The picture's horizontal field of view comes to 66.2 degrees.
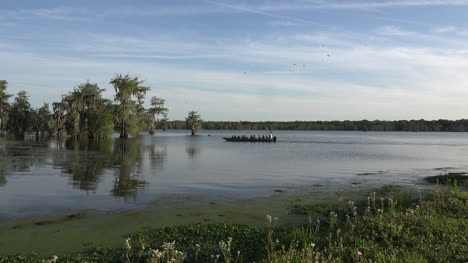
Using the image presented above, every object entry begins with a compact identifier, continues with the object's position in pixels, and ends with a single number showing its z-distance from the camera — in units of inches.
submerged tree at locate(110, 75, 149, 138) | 2726.4
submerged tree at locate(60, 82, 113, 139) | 2647.6
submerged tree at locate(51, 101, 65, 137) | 2866.6
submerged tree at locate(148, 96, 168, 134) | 3810.3
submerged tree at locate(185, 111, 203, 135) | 4394.4
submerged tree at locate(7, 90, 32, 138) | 2967.5
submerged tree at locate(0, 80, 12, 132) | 2780.8
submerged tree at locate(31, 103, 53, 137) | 2999.5
